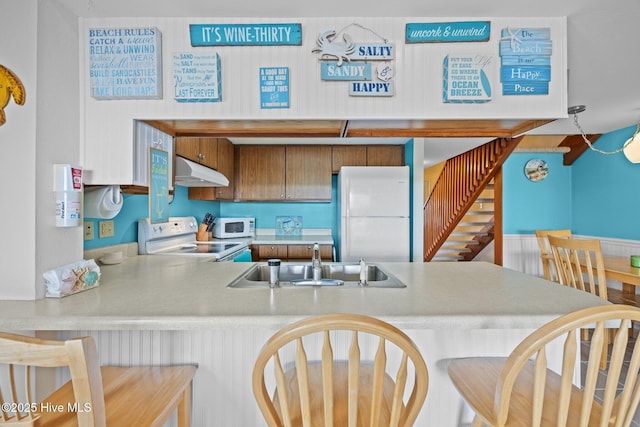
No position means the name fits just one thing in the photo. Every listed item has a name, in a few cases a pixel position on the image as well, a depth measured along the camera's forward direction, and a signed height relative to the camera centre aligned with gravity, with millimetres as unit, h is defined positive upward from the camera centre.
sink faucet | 1715 -297
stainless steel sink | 1771 -355
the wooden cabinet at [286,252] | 3721 -463
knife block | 3494 -259
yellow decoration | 1200 +447
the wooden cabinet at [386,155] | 4086 +706
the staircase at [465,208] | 4801 +76
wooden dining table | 2480 -464
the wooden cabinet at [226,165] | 3555 +527
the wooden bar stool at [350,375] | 734 -384
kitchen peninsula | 1038 -337
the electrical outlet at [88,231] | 1941 -124
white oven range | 2516 -285
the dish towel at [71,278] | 1252 -275
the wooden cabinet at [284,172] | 4113 +492
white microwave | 3826 -204
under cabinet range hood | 2361 +274
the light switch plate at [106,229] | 2095 -121
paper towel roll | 1736 +55
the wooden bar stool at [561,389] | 787 -486
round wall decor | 4871 +631
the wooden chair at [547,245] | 3397 -379
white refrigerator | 3516 -102
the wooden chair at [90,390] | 678 -578
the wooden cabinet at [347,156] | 4102 +694
